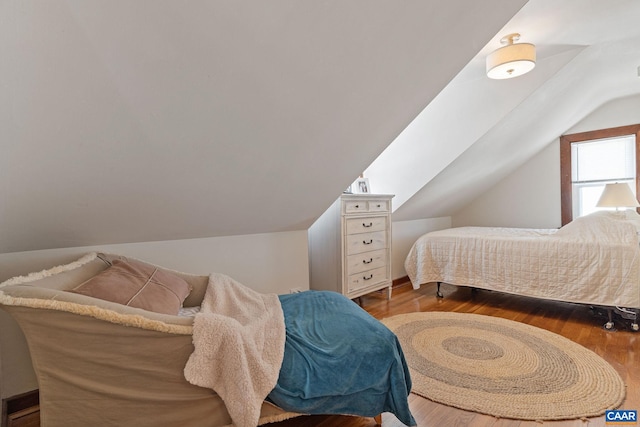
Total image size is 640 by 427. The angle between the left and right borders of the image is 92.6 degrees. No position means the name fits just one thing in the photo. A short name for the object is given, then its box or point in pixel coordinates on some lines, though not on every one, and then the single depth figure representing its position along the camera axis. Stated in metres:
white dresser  2.70
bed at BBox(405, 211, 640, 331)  2.33
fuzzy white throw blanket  1.06
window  3.76
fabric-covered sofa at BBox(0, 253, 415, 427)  0.99
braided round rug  1.51
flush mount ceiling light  2.14
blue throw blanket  1.17
